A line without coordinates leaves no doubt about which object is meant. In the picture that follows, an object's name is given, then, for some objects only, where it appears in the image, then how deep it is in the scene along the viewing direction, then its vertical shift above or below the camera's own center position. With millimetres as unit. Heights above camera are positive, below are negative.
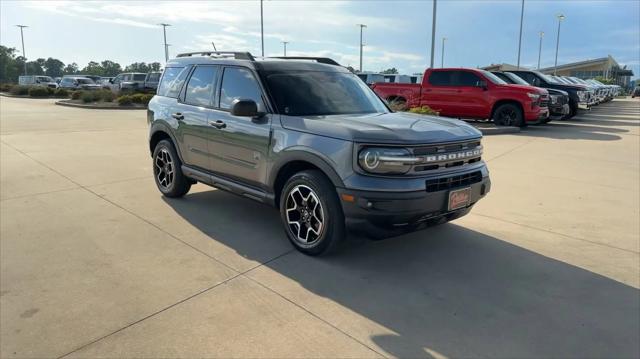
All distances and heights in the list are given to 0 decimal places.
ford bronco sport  3672 -503
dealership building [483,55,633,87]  80750 +4495
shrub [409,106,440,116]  12982 -482
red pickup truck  13711 -98
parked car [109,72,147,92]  31828 +614
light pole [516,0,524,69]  41197 +6029
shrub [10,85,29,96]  35844 -184
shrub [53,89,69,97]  33281 -282
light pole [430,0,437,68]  22181 +2835
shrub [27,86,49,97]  33844 -231
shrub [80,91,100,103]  25406 -415
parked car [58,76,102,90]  37978 +532
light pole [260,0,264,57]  42850 +5888
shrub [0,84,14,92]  40897 +31
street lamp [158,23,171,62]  67312 +6268
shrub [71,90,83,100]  27009 -339
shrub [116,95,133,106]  23903 -572
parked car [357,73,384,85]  25691 +873
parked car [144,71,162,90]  30656 +654
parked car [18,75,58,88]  50681 +951
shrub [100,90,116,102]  25672 -357
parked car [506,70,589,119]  17984 +348
